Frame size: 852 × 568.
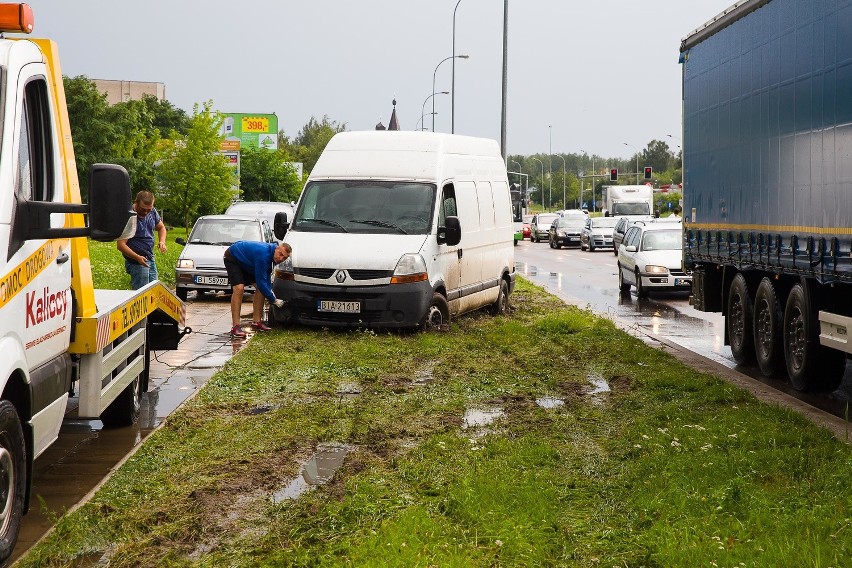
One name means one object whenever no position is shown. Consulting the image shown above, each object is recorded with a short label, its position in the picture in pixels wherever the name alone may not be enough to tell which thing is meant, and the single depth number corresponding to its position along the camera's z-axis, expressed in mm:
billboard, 78438
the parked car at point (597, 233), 54281
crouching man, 15297
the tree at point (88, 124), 70375
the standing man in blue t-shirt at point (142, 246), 15617
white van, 15094
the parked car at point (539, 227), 72188
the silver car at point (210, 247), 22156
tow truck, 5586
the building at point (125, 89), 133500
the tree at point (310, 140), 128000
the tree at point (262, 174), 67438
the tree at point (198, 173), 39688
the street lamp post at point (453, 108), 55156
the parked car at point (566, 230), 59969
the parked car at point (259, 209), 29500
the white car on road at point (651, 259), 24078
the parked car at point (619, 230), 48062
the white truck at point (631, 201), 61594
